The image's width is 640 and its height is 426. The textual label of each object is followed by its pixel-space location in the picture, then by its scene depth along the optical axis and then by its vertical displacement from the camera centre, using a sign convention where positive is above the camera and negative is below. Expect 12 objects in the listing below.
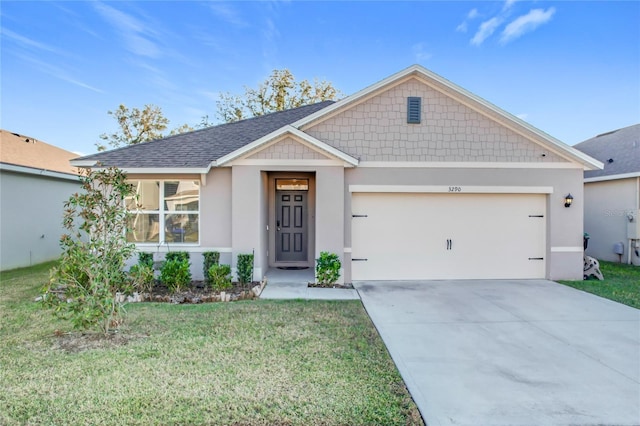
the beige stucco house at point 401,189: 8.04 +0.68
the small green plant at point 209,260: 7.90 -1.12
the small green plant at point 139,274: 5.02 -0.96
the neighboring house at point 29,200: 10.19 +0.50
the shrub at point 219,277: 7.25 -1.44
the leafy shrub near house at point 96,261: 4.43 -0.66
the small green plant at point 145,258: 7.71 -1.06
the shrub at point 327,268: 7.83 -1.31
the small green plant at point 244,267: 7.64 -1.25
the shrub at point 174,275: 7.14 -1.35
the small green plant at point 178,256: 7.67 -1.00
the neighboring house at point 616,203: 11.12 +0.42
